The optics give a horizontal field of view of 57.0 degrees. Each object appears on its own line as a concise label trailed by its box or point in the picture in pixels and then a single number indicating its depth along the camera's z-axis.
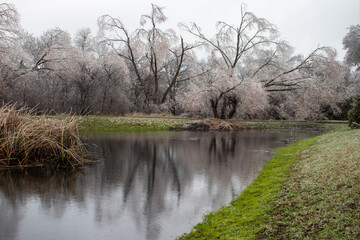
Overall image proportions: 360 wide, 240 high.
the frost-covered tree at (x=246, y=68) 31.03
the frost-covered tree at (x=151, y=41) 35.00
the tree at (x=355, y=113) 19.00
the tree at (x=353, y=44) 31.67
